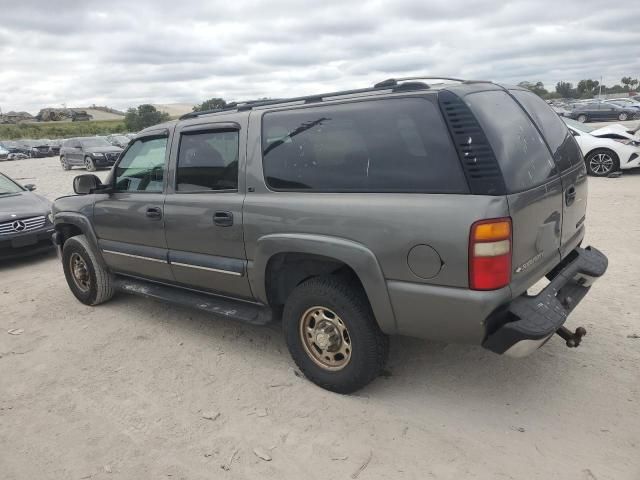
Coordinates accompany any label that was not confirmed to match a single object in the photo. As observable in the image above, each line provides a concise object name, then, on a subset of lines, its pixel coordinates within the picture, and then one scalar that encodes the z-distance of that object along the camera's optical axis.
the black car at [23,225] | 6.80
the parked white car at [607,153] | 10.98
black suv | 20.91
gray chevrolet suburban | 2.55
